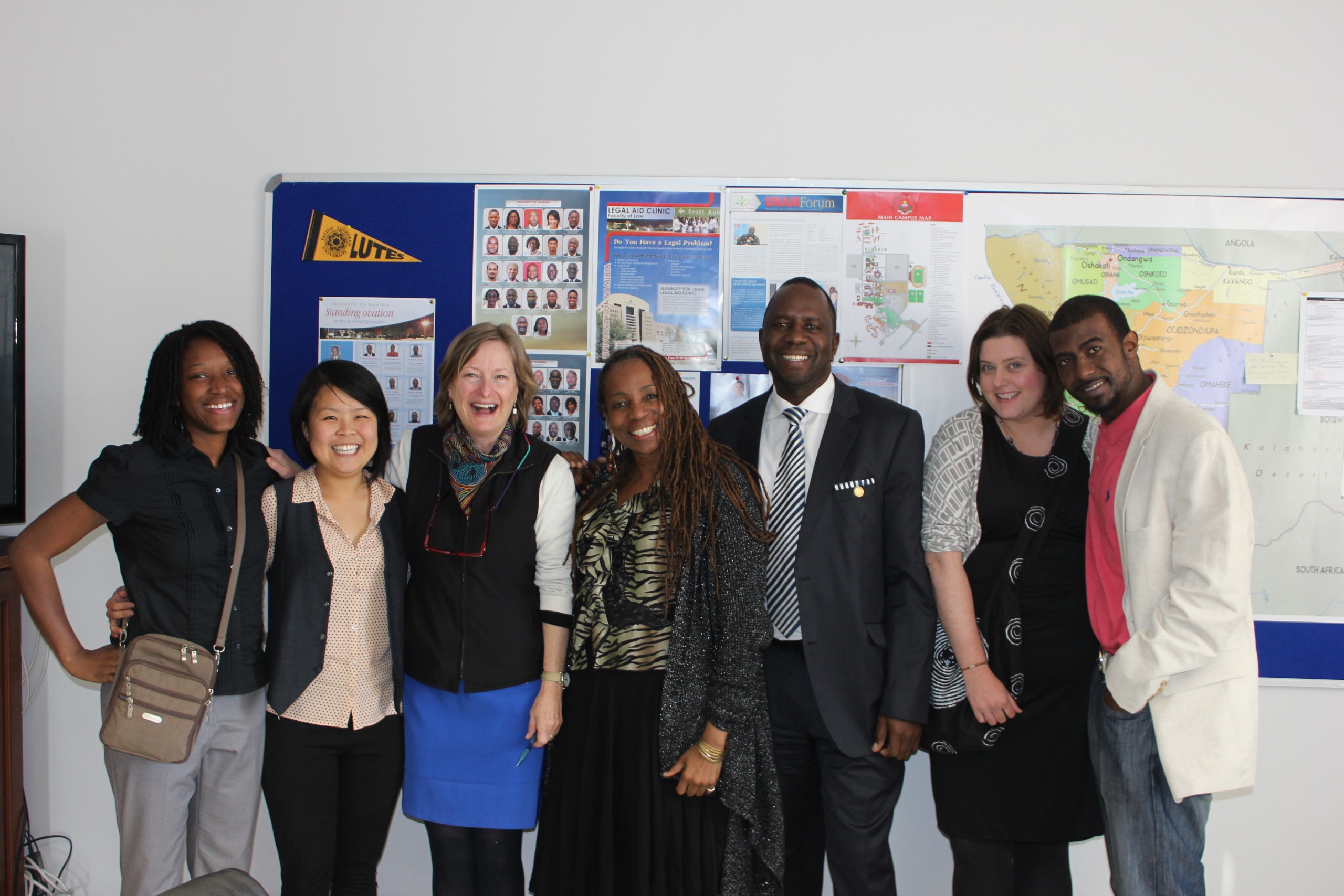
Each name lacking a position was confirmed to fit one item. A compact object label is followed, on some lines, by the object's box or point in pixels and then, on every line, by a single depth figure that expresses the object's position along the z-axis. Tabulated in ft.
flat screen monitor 7.75
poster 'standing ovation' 8.45
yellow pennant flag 8.49
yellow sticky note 8.01
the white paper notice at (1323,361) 7.98
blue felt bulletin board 8.43
